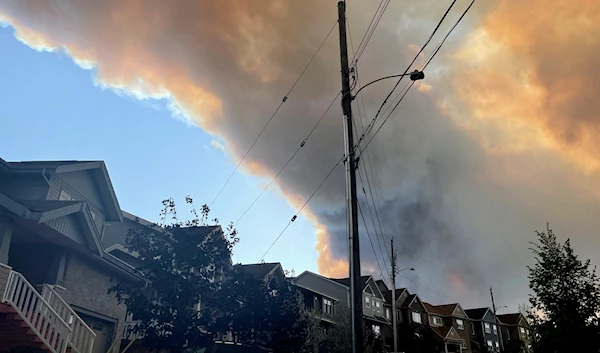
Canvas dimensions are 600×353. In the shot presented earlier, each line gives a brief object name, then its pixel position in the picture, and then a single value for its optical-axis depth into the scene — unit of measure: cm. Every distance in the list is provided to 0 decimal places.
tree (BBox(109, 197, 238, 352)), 1513
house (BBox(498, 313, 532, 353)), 8350
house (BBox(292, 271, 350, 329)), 4622
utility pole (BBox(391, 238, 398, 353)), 3356
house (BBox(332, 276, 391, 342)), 5438
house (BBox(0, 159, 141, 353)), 1467
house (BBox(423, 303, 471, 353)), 6688
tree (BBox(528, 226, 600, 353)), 1545
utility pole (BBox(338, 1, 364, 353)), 1147
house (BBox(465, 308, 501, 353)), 7569
